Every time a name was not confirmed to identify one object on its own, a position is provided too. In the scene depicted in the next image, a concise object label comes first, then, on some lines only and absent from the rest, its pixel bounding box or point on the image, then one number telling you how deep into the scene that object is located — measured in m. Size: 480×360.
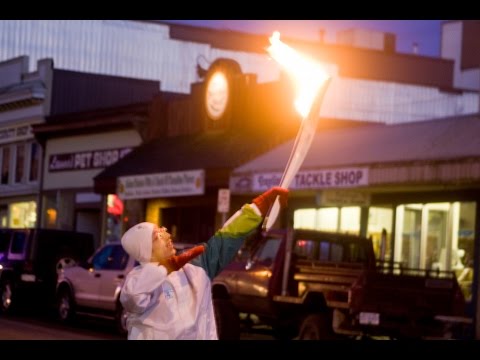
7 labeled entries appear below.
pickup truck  15.46
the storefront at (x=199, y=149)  30.16
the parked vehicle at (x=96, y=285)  20.84
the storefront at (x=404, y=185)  21.84
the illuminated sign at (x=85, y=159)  37.16
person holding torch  5.72
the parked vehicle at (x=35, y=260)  25.23
